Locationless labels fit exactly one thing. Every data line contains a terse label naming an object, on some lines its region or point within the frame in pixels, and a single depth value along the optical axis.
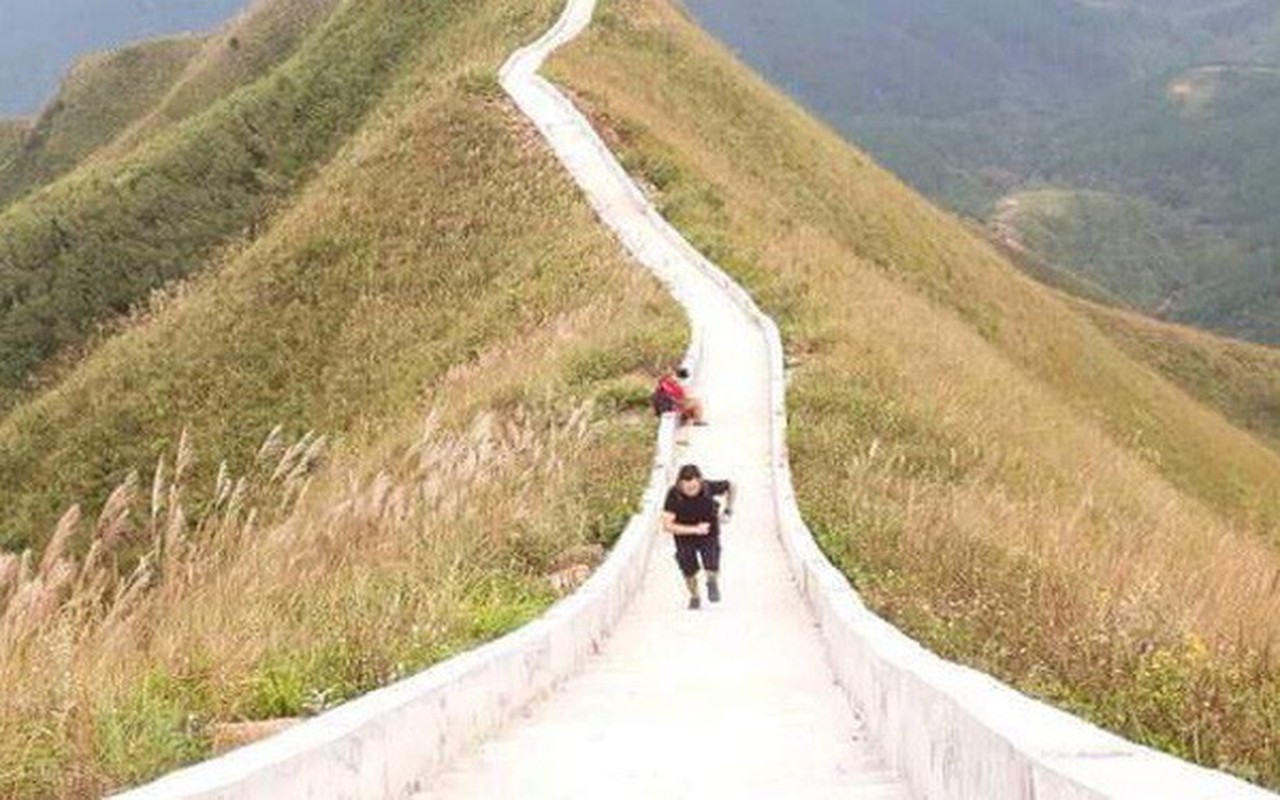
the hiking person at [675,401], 22.23
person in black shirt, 13.76
